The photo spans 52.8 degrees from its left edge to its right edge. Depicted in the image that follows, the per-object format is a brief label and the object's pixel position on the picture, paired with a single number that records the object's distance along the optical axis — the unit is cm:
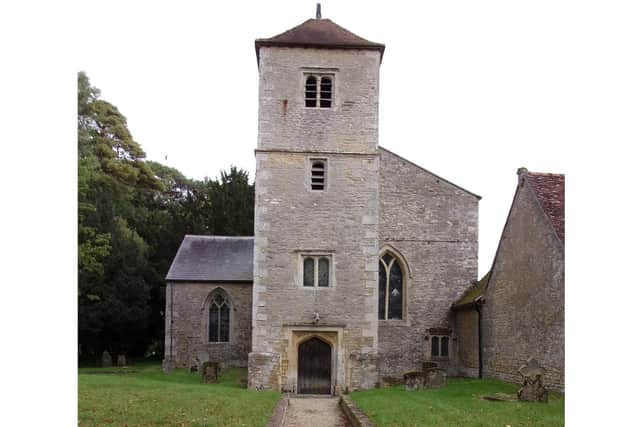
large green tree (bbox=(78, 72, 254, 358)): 3028
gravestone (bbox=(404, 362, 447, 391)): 1833
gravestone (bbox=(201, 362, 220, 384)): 2083
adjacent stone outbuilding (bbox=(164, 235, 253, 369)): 2725
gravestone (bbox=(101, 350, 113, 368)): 3006
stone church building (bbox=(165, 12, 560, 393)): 1953
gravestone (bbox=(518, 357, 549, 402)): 1412
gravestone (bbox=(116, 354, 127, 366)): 3052
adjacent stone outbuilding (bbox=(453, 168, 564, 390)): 1559
